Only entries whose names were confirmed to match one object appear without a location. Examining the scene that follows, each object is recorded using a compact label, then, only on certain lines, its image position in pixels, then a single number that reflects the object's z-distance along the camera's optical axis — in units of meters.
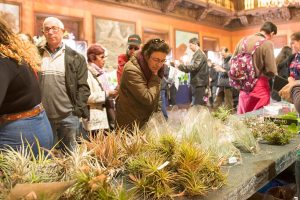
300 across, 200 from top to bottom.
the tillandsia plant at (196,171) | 1.14
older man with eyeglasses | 2.81
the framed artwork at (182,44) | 9.93
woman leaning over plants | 2.26
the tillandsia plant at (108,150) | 1.26
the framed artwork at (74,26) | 6.96
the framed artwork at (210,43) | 11.66
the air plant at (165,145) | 1.26
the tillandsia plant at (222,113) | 2.35
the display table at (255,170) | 1.23
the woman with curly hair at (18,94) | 1.60
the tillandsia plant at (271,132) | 2.02
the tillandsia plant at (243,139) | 1.82
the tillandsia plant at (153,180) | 1.08
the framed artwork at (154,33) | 8.99
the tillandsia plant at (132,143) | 1.31
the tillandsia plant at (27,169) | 0.91
